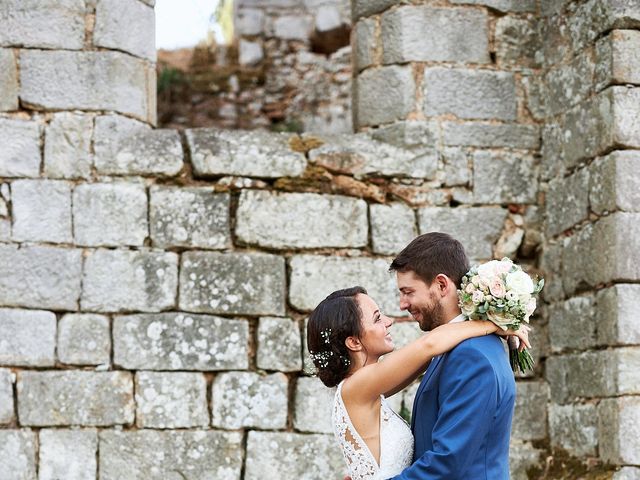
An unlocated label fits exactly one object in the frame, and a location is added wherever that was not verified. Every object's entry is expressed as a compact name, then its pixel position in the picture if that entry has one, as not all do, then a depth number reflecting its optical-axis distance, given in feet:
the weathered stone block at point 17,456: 19.34
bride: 12.11
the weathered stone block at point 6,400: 19.47
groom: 11.35
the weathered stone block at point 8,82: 20.39
